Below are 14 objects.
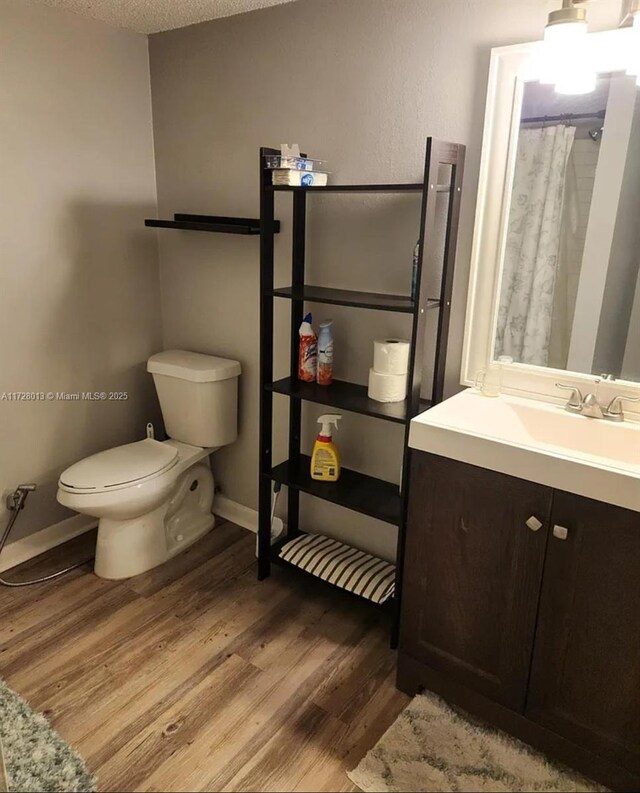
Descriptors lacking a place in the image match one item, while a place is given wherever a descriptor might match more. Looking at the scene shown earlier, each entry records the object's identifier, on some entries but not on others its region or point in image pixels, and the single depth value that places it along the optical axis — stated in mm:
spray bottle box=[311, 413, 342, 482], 2148
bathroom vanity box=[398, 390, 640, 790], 1367
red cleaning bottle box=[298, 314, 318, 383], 2105
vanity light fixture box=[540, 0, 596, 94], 1385
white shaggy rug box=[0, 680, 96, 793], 1502
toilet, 2205
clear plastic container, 1879
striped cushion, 2051
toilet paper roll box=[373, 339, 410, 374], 1876
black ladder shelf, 1729
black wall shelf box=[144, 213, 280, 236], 2148
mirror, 1594
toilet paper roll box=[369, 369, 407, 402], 1912
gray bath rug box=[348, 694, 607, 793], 1525
